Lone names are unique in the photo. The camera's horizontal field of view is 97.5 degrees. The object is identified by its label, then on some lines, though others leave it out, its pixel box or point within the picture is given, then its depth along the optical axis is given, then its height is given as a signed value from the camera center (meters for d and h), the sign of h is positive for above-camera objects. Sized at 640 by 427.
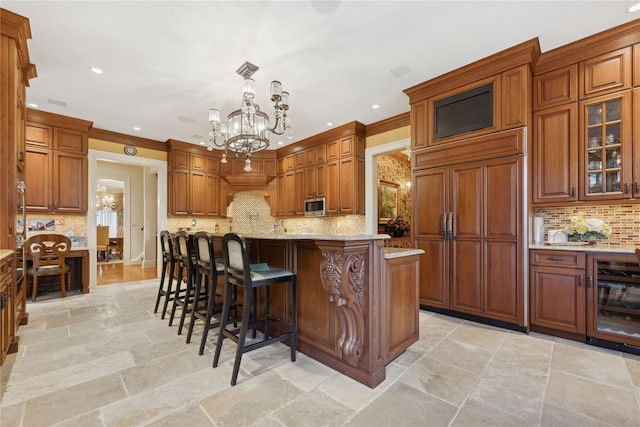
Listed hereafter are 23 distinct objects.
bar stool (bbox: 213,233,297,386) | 1.97 -0.52
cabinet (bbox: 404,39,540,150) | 2.95 +1.33
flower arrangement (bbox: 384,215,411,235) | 6.61 -0.31
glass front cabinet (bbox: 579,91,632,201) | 2.66 +0.64
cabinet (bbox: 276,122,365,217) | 5.23 +0.85
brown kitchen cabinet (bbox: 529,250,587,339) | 2.66 -0.78
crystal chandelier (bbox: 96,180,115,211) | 9.96 +0.53
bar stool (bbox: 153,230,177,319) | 3.39 -0.56
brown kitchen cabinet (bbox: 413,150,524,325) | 2.96 -0.28
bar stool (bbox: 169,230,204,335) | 2.93 -0.54
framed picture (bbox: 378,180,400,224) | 6.50 +0.31
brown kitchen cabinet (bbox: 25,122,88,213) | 4.50 +0.74
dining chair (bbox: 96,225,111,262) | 8.43 -0.74
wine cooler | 2.46 -0.79
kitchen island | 1.91 -0.67
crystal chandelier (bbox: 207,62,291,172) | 2.96 +1.05
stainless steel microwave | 5.69 +0.13
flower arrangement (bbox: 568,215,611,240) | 2.83 -0.15
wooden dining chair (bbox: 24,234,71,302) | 4.10 -0.65
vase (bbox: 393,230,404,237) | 6.68 -0.48
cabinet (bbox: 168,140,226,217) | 6.03 +0.69
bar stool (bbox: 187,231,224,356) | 2.38 -0.52
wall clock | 5.62 +1.28
